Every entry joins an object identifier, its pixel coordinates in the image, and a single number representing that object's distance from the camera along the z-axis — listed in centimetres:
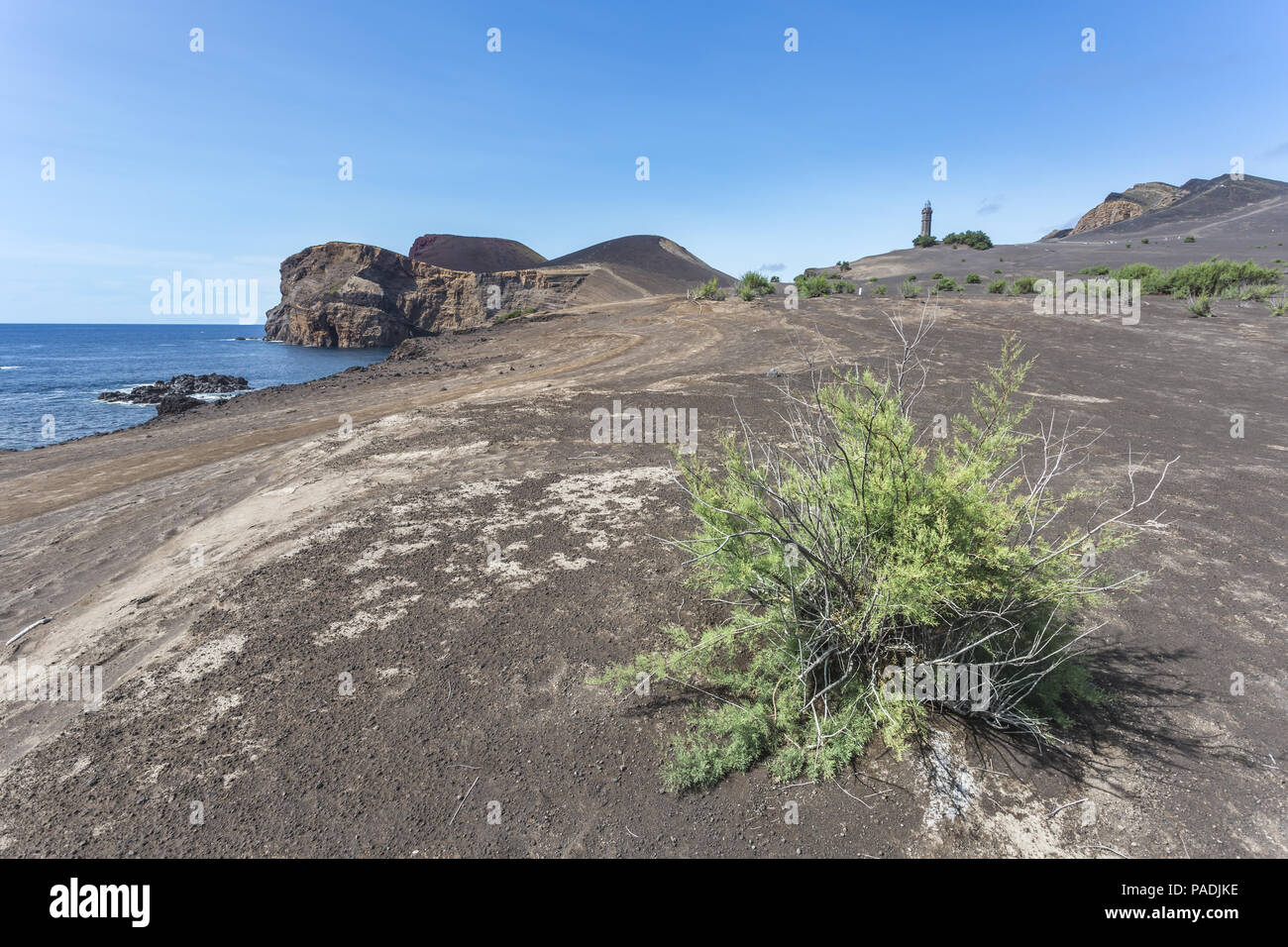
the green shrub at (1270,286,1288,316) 1664
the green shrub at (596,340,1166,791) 296
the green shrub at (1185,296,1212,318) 1697
